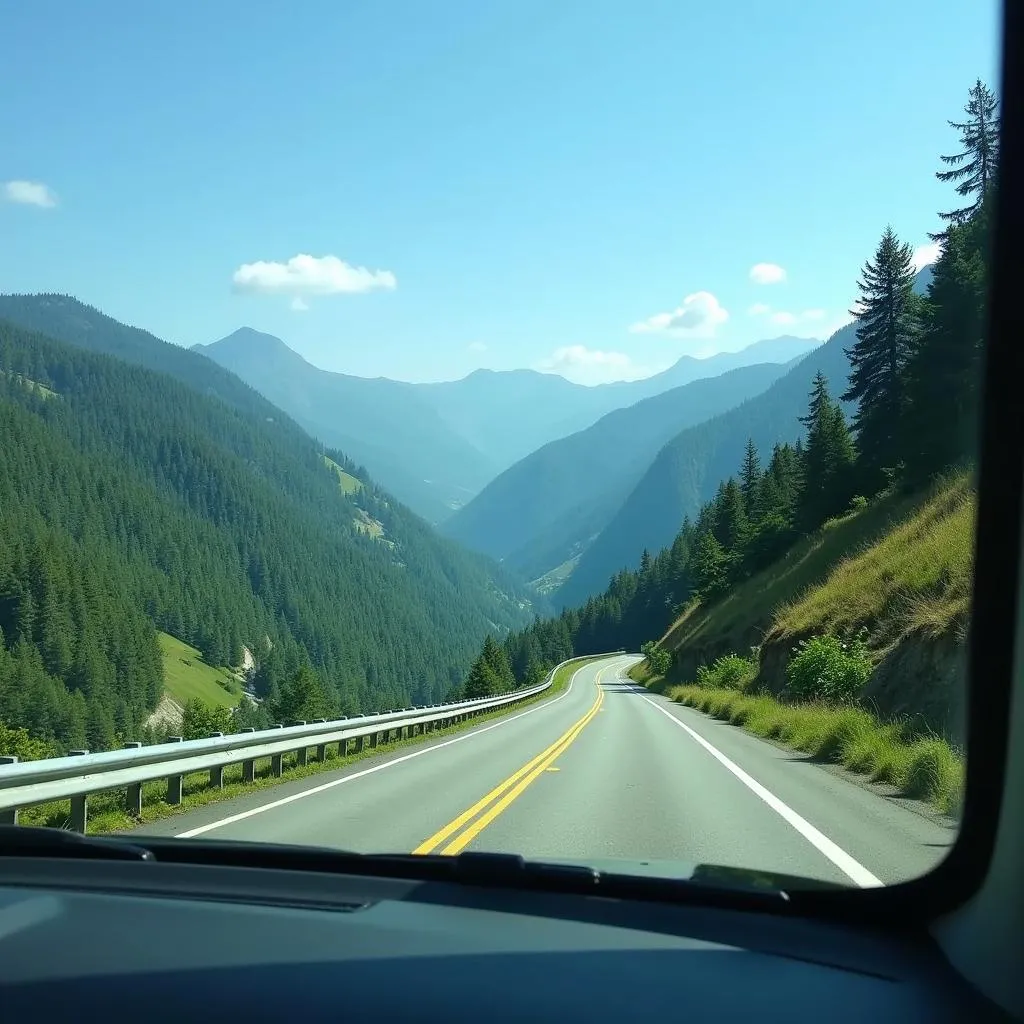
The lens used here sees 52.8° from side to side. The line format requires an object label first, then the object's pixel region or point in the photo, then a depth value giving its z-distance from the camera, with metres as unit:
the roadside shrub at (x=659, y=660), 70.32
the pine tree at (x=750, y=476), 86.12
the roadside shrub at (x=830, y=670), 21.11
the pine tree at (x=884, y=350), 44.12
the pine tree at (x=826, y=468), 49.94
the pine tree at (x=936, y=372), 24.98
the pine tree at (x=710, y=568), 71.12
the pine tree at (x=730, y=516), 80.09
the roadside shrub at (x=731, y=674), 38.53
